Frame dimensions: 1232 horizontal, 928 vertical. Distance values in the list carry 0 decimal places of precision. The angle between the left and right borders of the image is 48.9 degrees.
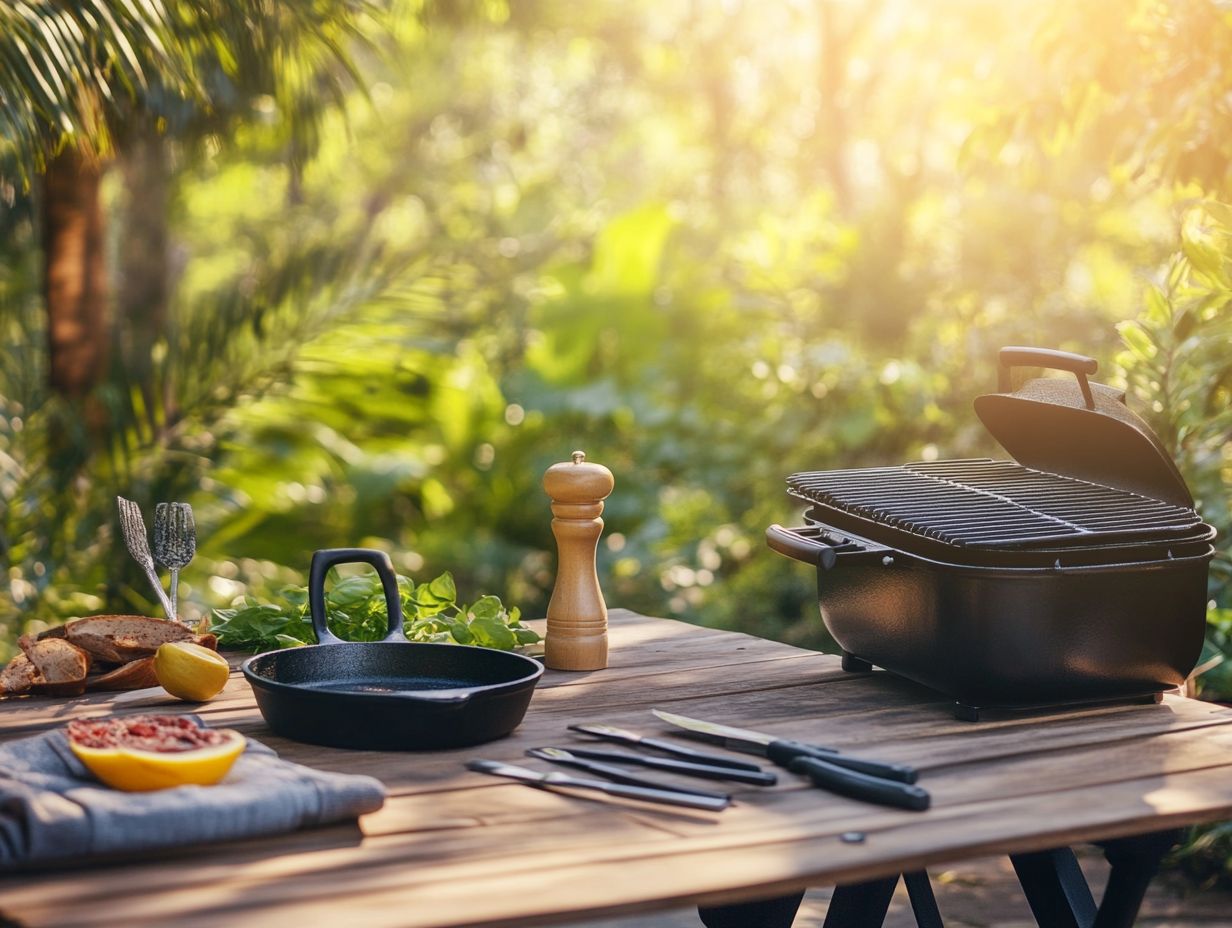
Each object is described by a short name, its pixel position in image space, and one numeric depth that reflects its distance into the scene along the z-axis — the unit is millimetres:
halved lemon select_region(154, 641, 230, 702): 2039
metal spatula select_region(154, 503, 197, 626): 2338
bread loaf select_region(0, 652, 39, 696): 2113
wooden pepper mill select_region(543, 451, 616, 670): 2221
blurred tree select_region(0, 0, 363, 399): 3377
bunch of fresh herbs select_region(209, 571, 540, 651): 2281
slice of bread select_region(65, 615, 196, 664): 2236
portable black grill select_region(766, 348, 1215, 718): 1872
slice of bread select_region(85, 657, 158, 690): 2182
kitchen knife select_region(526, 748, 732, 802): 1581
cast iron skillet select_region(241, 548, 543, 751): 1720
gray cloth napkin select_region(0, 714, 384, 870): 1312
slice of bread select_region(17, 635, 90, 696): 2121
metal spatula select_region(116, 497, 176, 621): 2285
